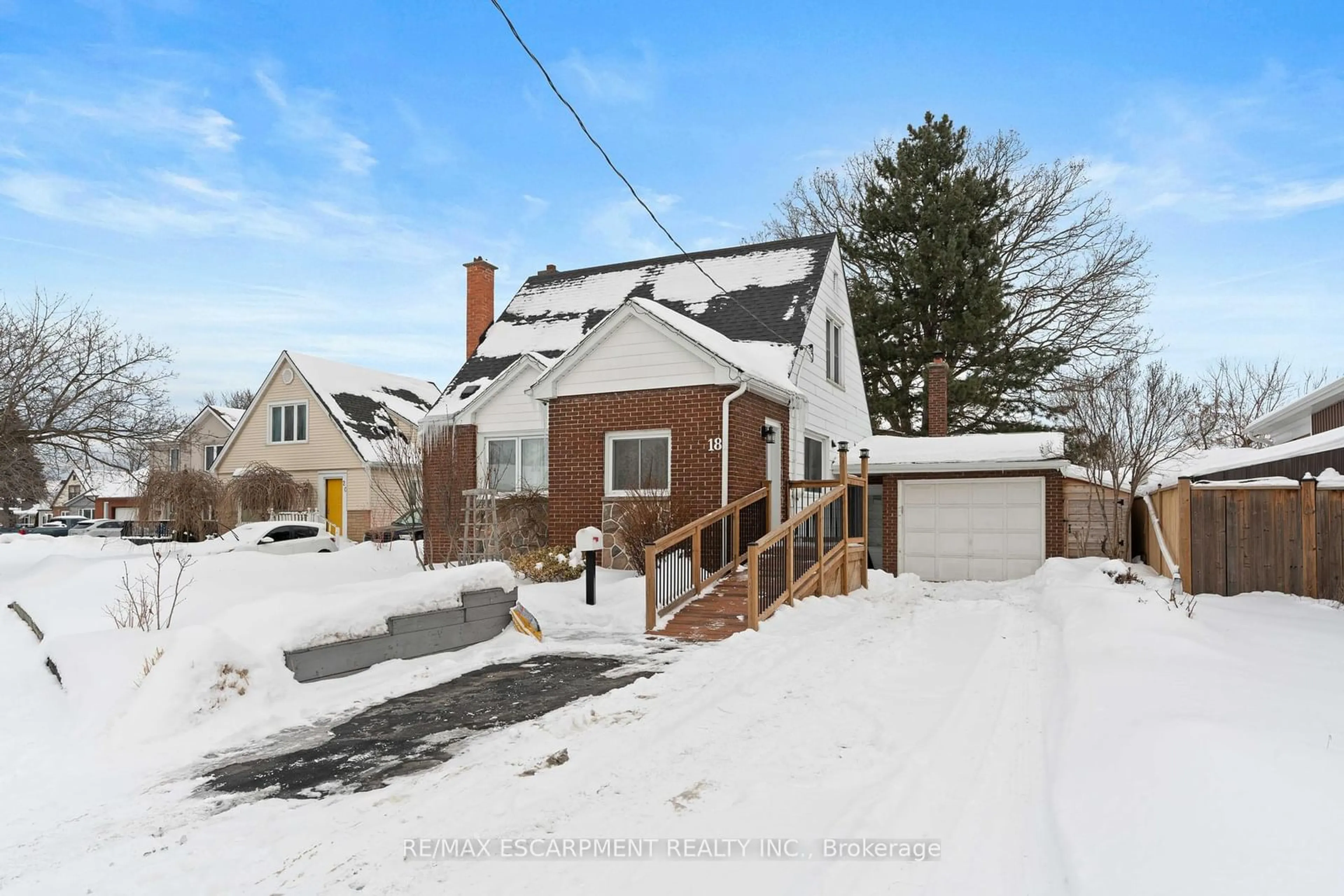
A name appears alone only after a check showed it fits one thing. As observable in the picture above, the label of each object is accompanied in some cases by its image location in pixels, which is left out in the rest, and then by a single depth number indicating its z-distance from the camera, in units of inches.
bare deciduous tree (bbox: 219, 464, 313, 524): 1072.2
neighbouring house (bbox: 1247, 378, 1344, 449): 682.8
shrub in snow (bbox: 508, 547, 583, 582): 515.2
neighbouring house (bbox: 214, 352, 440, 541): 1149.7
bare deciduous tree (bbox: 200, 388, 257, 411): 2381.9
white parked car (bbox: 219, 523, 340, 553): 753.0
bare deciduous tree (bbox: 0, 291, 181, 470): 554.3
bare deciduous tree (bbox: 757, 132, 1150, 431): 1104.2
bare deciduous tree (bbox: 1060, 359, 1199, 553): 611.5
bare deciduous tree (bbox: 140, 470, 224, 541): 967.6
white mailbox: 428.8
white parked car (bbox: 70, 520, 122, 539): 1357.0
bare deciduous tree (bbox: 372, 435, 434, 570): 631.2
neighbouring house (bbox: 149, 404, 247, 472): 1381.6
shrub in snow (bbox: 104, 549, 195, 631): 294.0
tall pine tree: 1047.6
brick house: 526.9
